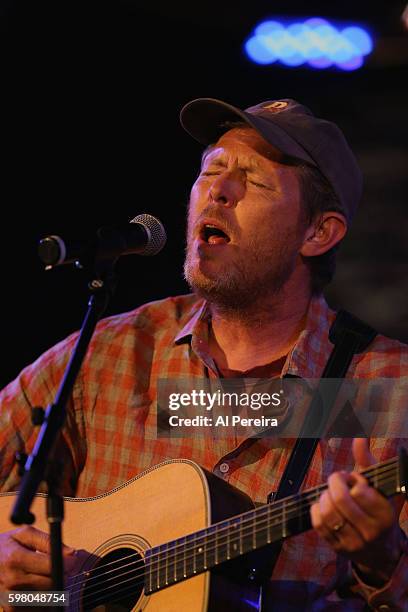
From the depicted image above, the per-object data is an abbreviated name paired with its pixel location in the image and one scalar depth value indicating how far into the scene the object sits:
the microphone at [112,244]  4.62
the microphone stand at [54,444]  4.45
